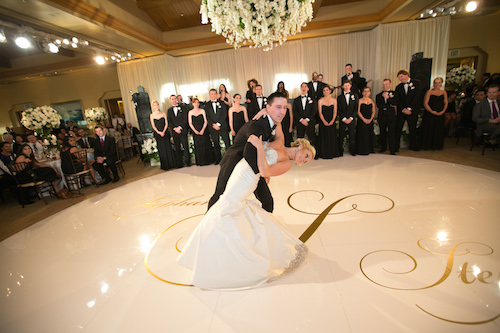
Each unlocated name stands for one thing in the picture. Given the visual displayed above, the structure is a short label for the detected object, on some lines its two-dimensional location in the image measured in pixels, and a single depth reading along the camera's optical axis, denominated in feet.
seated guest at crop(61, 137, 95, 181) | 18.70
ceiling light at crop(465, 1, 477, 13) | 20.71
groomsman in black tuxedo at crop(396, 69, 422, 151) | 20.22
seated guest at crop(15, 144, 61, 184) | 17.49
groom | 8.17
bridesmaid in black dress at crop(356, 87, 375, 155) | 20.74
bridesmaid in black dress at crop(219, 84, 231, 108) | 23.39
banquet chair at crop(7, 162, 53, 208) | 17.01
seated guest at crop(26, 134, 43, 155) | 22.03
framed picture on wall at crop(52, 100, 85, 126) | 44.80
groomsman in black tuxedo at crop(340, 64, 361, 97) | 25.50
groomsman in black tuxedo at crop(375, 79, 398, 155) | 20.51
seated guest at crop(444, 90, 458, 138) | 26.30
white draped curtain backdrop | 28.16
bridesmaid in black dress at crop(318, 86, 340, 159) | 20.62
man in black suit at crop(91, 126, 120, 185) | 20.81
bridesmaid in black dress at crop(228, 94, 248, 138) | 21.68
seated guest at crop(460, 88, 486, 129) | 23.11
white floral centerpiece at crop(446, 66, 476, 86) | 29.20
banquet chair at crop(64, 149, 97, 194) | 19.05
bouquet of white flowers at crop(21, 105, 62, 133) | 20.58
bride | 7.29
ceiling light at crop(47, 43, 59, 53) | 21.07
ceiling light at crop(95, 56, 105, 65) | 26.94
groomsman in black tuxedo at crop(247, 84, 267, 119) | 22.04
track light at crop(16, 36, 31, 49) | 18.91
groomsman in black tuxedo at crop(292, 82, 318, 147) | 20.88
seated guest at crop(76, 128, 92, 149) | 23.74
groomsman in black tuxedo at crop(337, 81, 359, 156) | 20.45
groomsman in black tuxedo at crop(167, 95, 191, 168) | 22.74
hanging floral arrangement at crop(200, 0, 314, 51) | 10.59
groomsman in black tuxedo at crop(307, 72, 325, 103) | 24.59
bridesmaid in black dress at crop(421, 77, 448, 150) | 20.30
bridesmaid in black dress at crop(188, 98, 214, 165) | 22.39
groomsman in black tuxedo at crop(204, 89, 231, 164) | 21.95
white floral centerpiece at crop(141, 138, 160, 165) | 24.66
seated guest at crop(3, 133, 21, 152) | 23.85
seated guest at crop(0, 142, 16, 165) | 19.43
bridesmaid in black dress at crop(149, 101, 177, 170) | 22.72
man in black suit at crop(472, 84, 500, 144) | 17.88
